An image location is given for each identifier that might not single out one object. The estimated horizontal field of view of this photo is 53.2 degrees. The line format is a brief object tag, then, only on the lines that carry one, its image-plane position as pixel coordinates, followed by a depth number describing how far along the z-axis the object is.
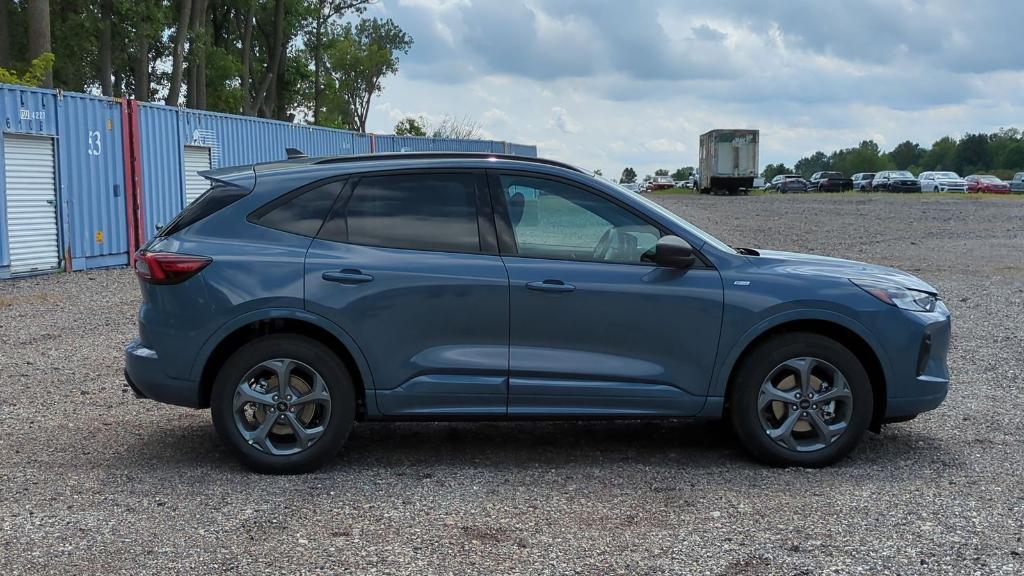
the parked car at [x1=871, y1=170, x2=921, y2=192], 56.16
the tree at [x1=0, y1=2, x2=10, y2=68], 29.94
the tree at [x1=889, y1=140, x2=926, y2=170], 160.62
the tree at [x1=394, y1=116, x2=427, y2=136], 63.32
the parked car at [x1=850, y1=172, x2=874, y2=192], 65.31
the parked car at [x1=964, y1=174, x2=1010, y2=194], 58.62
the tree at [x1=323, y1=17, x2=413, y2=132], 73.31
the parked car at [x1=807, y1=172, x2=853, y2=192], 66.31
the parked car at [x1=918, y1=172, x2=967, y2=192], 56.25
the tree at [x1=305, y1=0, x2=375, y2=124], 51.44
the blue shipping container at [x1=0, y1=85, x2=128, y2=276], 15.48
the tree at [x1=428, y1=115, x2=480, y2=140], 49.27
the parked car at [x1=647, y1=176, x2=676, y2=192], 84.04
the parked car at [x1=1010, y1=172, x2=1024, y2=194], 58.97
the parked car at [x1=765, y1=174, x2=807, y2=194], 66.19
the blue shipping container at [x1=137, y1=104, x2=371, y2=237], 18.73
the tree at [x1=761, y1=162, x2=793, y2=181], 168.62
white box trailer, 49.09
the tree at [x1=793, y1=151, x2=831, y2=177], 184.25
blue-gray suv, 5.24
